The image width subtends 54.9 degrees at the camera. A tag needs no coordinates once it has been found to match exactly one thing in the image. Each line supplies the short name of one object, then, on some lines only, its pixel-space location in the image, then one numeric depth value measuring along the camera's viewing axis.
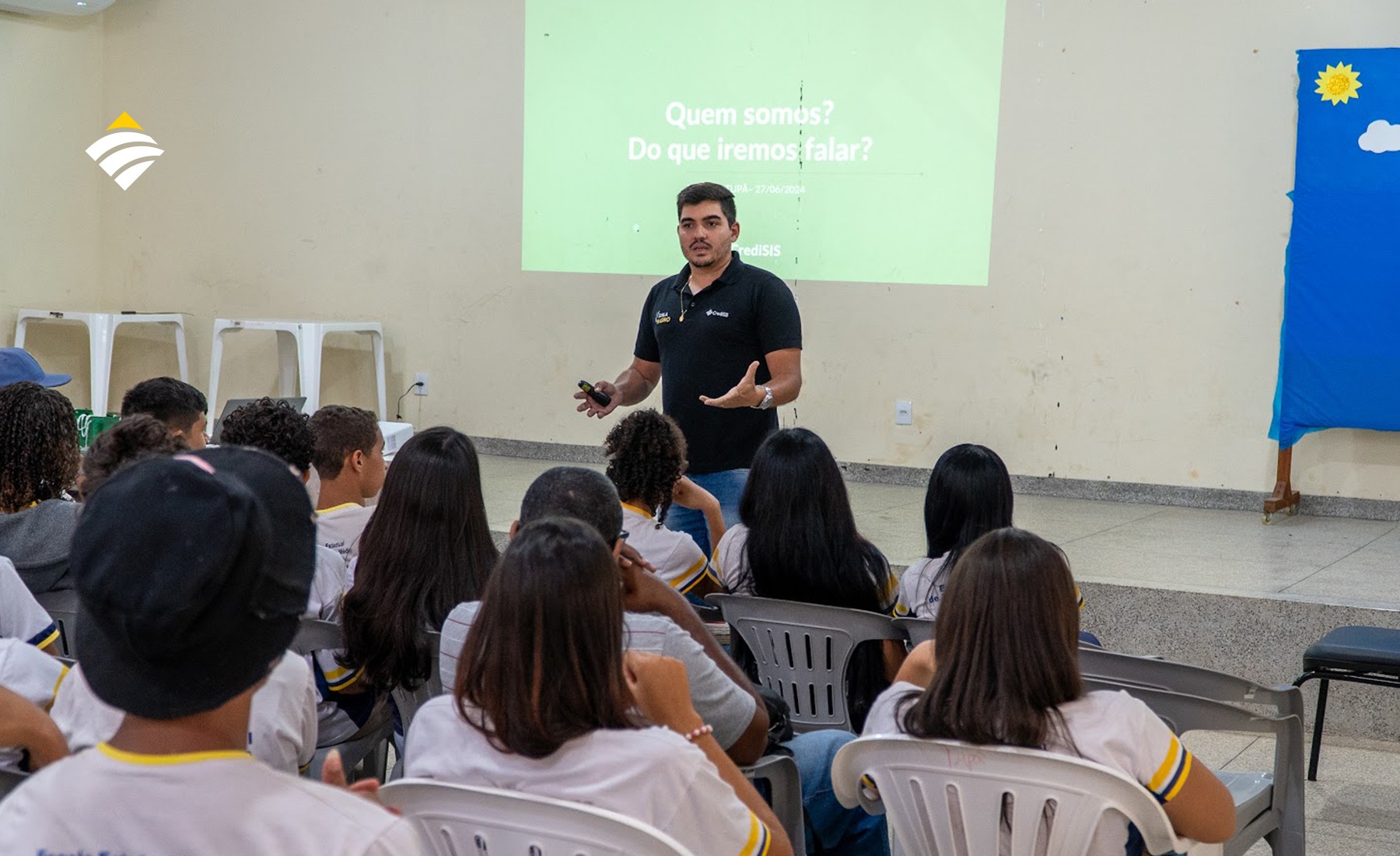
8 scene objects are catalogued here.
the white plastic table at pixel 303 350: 7.13
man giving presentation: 3.77
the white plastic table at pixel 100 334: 7.51
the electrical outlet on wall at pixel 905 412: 6.59
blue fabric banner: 5.42
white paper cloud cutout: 5.38
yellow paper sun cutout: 5.48
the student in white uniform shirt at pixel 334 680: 2.48
